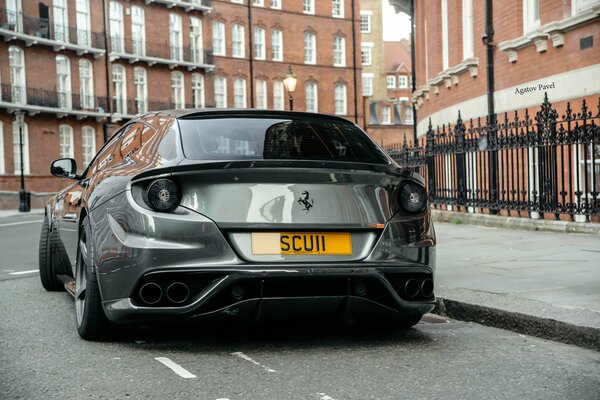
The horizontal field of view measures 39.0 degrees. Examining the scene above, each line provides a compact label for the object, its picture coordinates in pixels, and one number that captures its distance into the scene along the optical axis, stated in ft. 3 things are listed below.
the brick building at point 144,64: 146.82
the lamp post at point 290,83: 68.85
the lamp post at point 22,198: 118.52
